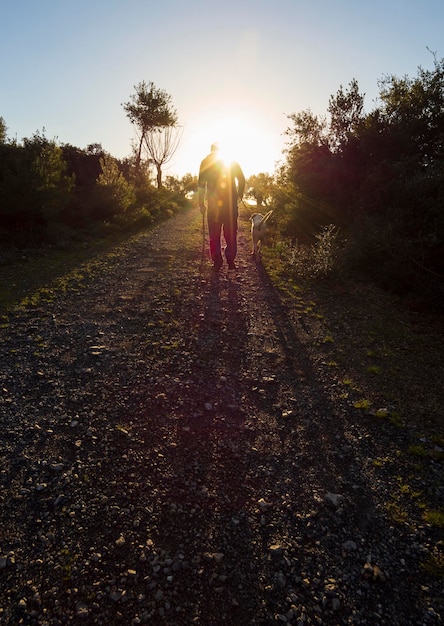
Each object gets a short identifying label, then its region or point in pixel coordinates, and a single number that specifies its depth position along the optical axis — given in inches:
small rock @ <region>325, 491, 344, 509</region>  112.6
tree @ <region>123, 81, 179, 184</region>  1280.8
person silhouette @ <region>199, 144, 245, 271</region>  336.5
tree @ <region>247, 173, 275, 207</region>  764.0
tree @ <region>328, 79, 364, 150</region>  562.9
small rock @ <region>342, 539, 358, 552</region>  98.9
